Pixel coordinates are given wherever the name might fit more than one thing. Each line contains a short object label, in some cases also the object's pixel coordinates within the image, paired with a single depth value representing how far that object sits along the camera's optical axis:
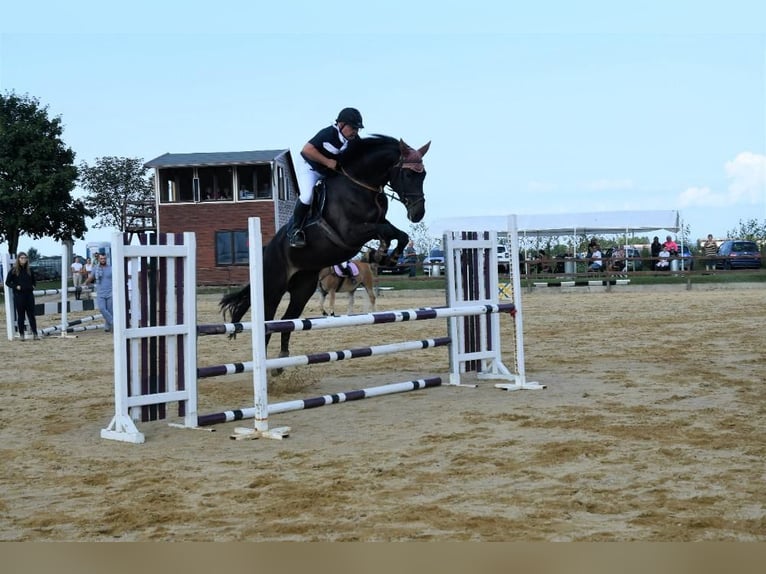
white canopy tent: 36.12
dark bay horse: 7.49
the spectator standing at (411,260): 29.76
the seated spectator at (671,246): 31.44
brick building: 37.81
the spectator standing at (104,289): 15.08
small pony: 17.88
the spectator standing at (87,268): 26.94
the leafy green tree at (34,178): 48.69
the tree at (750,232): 43.31
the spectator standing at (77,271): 26.62
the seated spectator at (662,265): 29.94
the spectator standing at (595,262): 30.22
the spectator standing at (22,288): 14.84
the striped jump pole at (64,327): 15.05
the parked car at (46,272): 45.19
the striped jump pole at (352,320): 6.48
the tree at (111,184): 59.41
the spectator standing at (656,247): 31.58
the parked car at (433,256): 39.61
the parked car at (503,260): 32.61
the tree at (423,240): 42.16
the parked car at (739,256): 28.60
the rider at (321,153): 7.73
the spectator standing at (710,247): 34.29
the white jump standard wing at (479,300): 7.93
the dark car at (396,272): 35.67
